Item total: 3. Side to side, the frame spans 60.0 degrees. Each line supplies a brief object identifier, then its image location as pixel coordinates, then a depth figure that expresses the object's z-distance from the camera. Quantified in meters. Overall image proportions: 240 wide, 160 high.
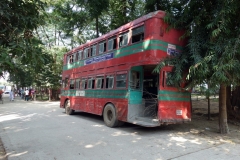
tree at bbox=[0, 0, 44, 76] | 3.49
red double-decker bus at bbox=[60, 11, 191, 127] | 7.54
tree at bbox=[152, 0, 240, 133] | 6.62
